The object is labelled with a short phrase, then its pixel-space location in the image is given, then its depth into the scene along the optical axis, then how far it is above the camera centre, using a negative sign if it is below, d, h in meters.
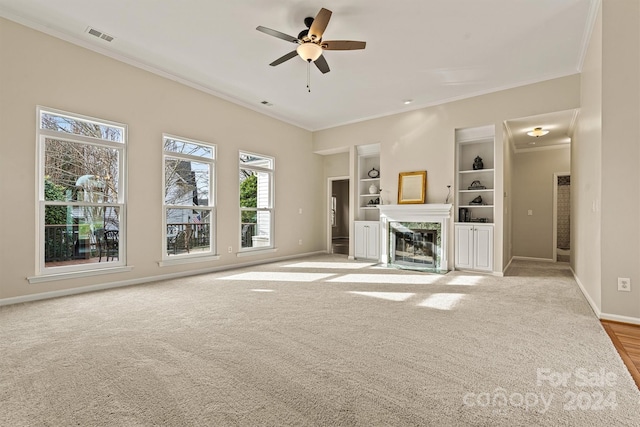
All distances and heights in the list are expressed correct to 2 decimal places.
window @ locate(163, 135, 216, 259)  5.21 +0.27
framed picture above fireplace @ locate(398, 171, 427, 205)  6.31 +0.55
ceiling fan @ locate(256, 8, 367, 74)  3.32 +1.93
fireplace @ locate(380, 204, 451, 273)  5.98 -0.45
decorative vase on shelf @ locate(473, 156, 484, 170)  6.03 +0.97
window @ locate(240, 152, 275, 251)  6.47 +0.26
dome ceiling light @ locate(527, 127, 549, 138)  5.98 +1.59
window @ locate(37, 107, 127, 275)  3.91 +0.28
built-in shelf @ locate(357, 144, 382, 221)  7.52 +0.77
